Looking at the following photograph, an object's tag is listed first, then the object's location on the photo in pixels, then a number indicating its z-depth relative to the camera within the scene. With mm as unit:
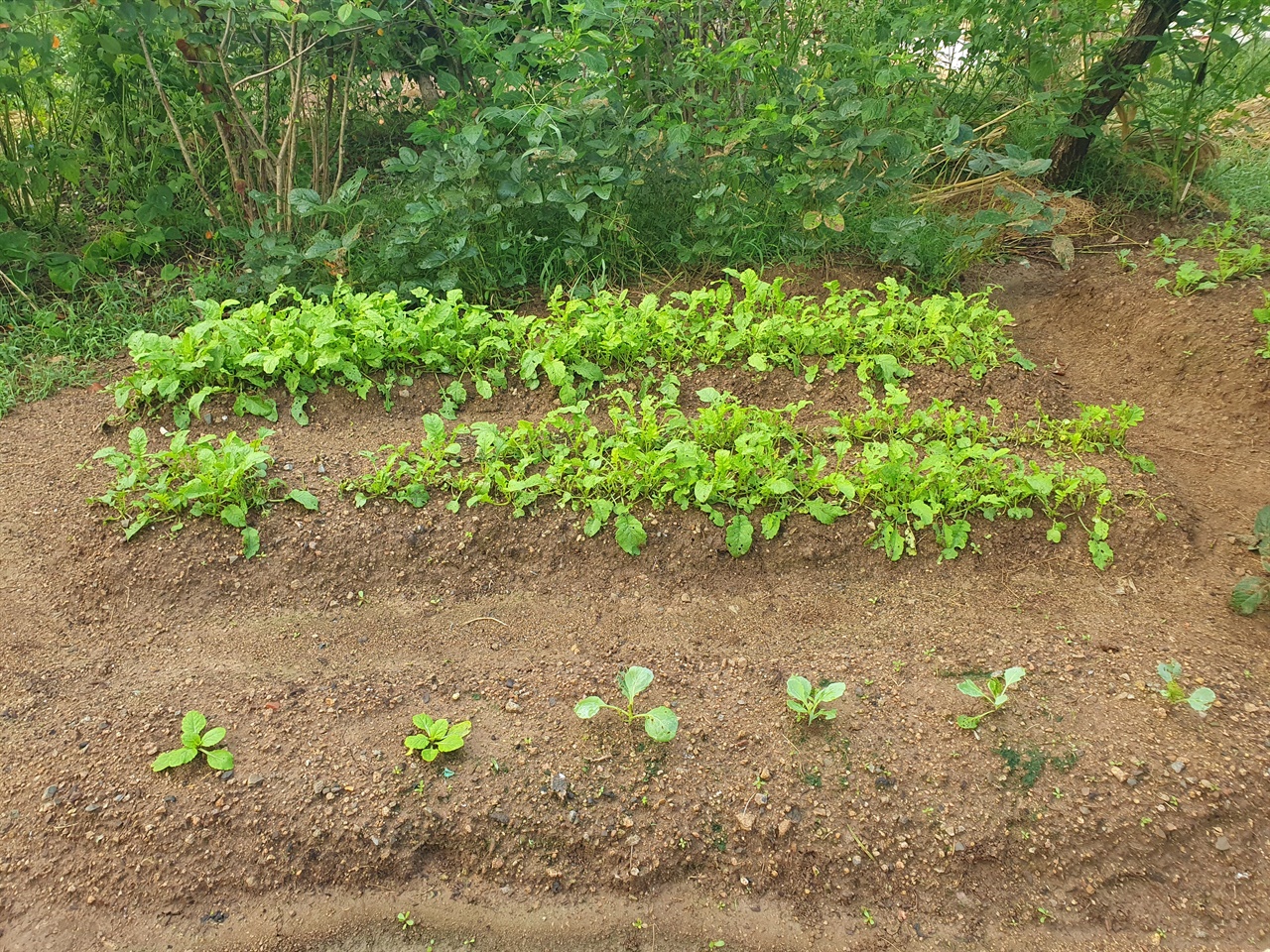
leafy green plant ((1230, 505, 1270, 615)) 2404
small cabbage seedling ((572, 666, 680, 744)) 2086
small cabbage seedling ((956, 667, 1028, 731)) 2137
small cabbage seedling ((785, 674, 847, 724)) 2133
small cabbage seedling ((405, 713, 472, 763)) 2080
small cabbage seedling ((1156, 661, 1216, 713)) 2086
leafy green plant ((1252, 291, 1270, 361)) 3521
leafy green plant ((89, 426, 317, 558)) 2676
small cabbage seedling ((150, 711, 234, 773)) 2068
